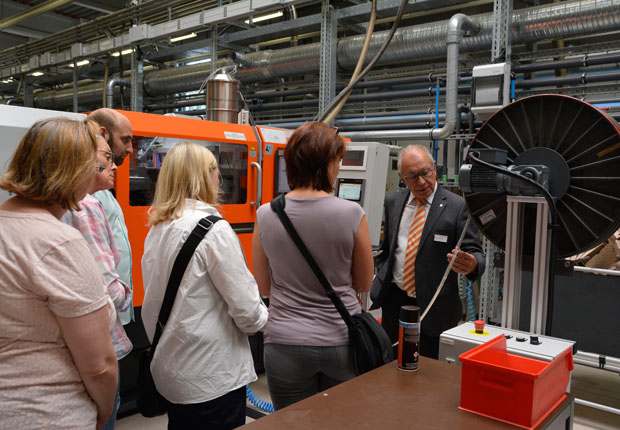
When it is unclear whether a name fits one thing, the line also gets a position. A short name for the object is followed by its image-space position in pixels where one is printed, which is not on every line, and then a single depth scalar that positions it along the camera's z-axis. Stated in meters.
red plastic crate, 1.10
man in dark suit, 2.21
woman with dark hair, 1.54
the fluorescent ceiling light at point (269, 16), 4.69
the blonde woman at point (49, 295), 1.04
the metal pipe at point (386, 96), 4.49
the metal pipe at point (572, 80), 3.65
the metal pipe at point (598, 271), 3.07
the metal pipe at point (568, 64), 3.67
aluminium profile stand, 1.44
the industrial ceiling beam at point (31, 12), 6.40
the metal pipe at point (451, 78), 3.92
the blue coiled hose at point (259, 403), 2.99
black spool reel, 1.40
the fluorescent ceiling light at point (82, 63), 7.02
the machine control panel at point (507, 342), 1.29
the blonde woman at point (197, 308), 1.54
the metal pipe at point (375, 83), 4.54
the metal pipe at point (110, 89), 6.23
